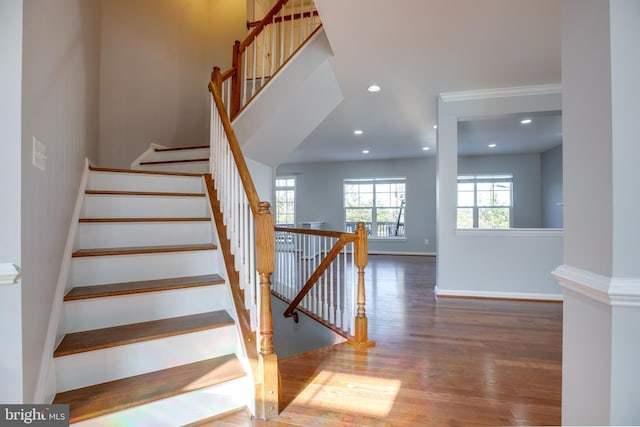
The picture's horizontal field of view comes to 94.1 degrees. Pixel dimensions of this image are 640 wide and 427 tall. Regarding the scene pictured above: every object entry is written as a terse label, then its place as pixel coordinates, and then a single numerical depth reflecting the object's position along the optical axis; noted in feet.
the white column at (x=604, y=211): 2.63
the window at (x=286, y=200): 29.68
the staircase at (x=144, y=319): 4.58
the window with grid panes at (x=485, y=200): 25.14
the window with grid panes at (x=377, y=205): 27.40
